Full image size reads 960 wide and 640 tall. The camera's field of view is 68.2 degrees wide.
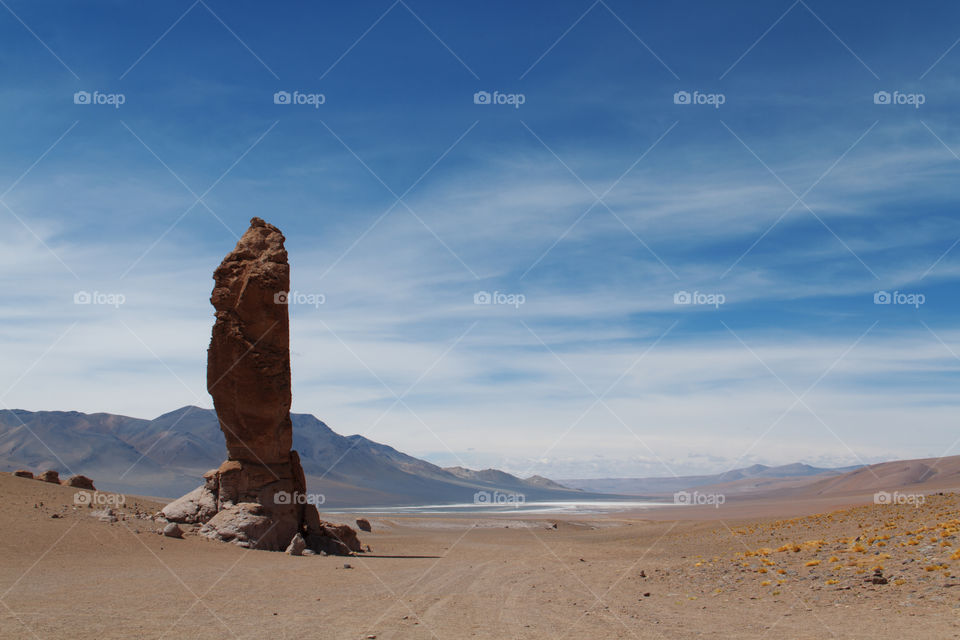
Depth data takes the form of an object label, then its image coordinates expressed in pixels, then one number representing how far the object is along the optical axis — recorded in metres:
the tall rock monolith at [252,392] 22.67
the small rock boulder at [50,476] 28.76
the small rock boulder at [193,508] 22.81
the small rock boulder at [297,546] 21.23
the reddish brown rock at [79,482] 29.47
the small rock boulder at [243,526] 21.19
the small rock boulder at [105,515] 21.01
